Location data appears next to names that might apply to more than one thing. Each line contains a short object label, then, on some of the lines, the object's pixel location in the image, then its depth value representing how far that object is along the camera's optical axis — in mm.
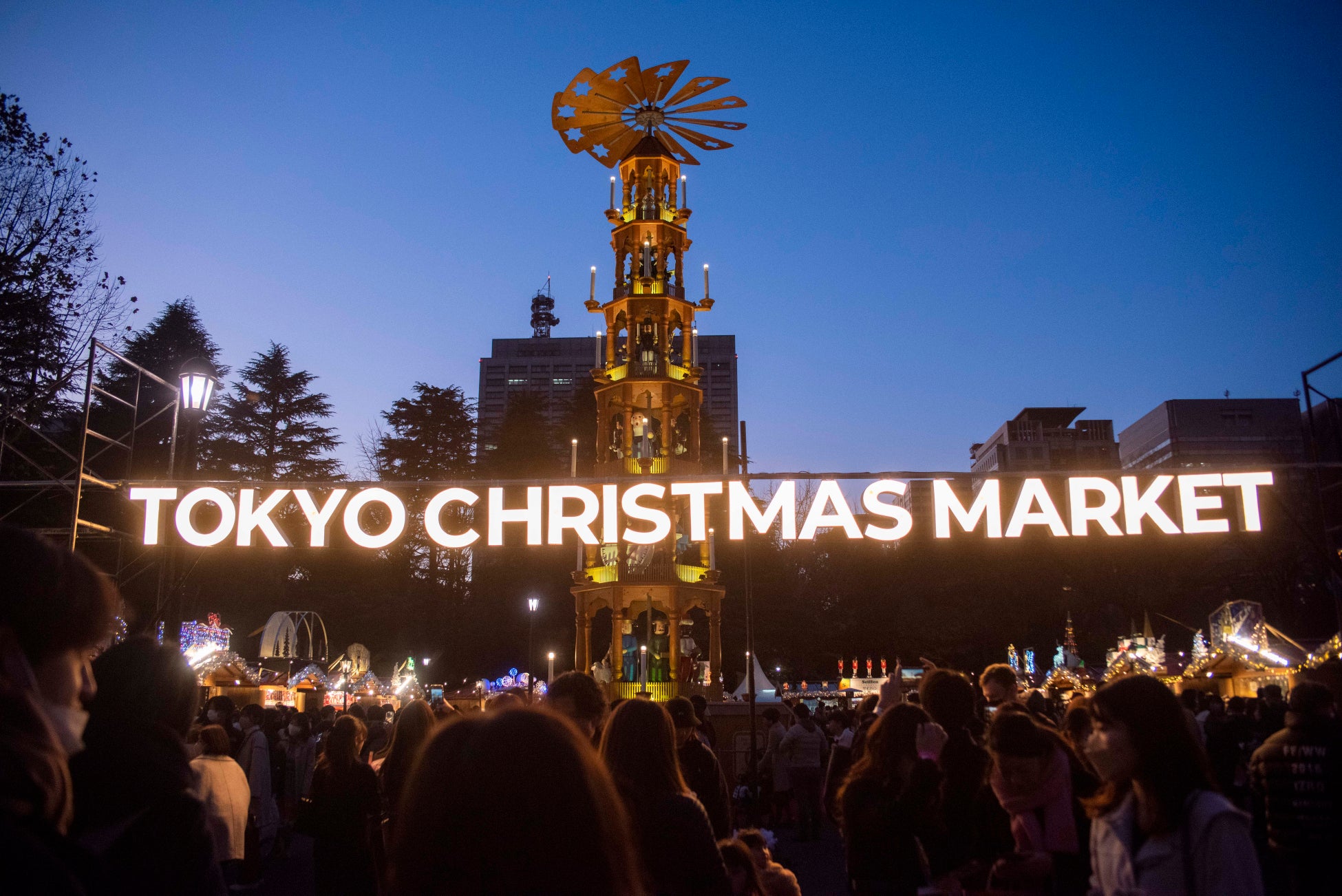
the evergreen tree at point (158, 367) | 39406
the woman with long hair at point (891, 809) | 4680
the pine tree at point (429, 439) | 51188
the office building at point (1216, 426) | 84438
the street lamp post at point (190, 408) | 13977
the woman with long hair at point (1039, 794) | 4348
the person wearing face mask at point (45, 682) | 1678
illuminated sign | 13727
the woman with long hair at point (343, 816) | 6289
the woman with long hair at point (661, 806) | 3572
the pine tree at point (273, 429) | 49531
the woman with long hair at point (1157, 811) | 3051
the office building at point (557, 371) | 101625
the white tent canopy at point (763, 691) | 22422
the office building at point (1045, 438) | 99000
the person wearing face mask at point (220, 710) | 11461
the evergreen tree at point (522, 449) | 51281
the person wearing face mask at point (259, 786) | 11086
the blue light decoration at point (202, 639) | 22734
